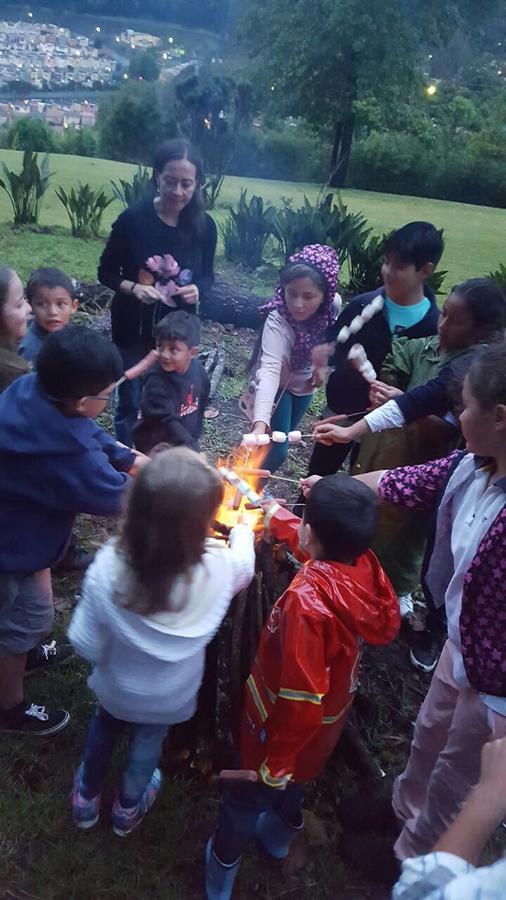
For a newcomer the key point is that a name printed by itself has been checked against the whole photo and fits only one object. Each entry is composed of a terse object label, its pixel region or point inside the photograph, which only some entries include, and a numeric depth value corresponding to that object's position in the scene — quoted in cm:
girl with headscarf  298
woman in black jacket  325
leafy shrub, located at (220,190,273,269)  812
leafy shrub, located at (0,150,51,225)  940
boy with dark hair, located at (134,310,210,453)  275
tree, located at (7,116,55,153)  1334
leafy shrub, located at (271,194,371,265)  764
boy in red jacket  159
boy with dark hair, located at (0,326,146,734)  181
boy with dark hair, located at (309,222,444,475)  278
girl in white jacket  147
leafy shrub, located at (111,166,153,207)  799
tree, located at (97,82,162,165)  1091
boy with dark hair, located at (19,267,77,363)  281
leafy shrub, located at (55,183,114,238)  938
